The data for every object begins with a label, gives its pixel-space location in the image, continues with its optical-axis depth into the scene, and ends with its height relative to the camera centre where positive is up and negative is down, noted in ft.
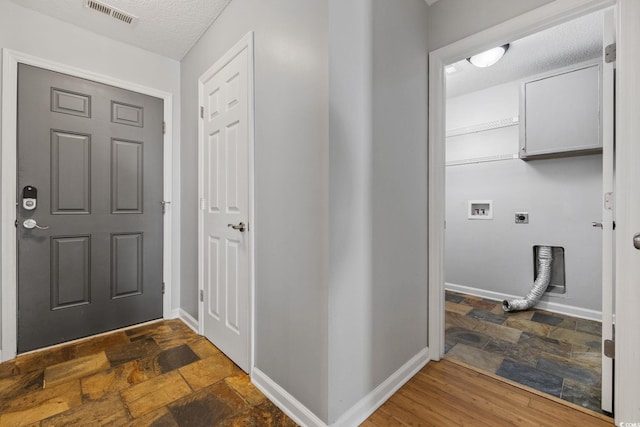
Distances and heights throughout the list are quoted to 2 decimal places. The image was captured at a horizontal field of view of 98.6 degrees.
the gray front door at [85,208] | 6.67 +0.11
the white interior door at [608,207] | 4.54 +0.11
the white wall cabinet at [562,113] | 8.15 +3.17
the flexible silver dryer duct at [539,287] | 9.45 -2.54
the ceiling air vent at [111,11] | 6.51 +4.95
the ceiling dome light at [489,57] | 8.05 +4.67
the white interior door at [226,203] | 5.86 +0.21
